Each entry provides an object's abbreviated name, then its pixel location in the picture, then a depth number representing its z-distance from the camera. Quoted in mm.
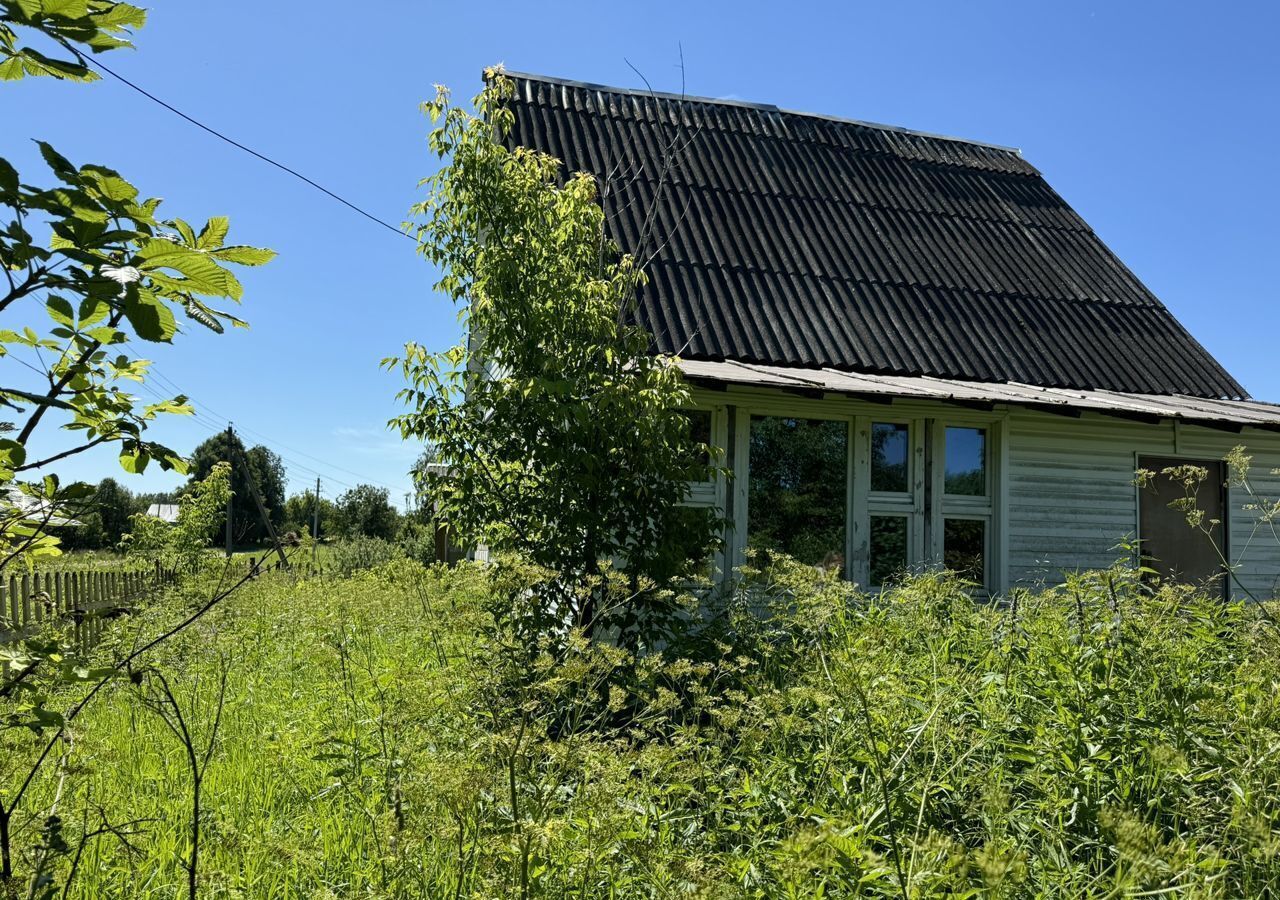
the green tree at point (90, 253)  1527
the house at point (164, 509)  62200
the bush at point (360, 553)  21312
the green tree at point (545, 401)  5664
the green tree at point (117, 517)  38100
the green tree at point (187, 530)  14585
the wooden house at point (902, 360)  8703
